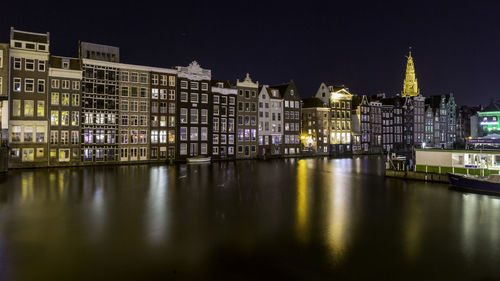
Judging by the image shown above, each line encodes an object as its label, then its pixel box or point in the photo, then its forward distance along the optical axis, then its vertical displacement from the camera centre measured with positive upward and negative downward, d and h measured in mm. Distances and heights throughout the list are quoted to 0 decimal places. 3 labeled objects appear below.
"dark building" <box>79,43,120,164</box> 58000 +5722
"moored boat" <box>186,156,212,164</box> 64944 -2791
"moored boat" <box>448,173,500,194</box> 33812 -3654
